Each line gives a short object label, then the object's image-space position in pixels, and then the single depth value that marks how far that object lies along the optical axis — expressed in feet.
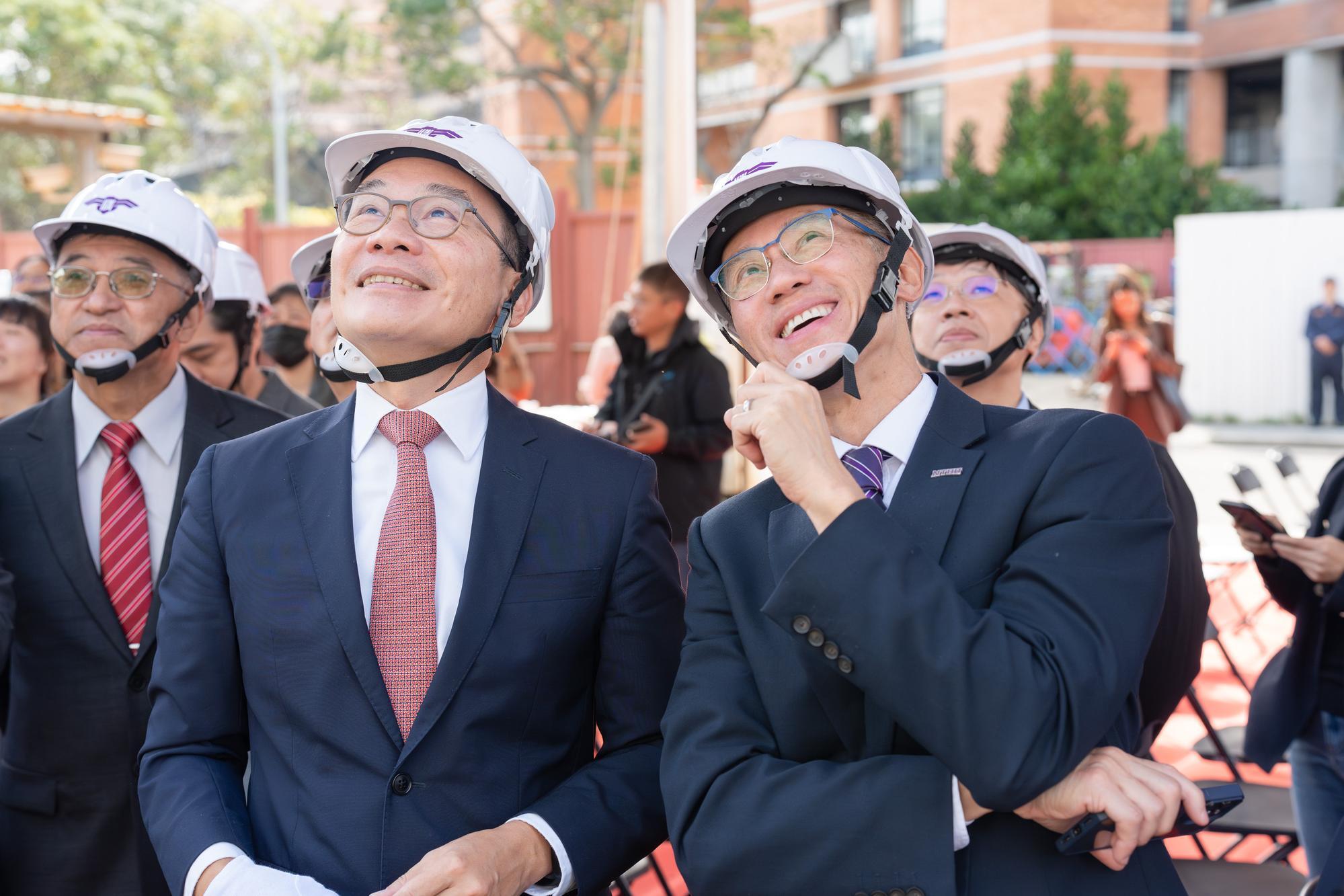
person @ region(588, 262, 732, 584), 19.89
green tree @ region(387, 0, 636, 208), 99.81
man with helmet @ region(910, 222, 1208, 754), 11.71
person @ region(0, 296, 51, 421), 12.49
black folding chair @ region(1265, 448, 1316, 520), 18.57
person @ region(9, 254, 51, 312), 16.94
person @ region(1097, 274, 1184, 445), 30.76
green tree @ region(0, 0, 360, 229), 103.96
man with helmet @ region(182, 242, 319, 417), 14.19
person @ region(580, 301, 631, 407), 26.73
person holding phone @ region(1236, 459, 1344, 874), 10.64
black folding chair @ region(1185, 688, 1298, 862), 11.30
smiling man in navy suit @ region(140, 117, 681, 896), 6.51
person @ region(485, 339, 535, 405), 22.04
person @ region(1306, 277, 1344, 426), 57.88
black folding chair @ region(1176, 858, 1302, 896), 10.30
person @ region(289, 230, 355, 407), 10.57
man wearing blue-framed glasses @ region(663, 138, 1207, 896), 5.31
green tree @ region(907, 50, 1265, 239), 100.83
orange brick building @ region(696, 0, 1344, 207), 107.65
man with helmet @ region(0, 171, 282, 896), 8.84
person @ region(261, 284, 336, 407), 18.88
